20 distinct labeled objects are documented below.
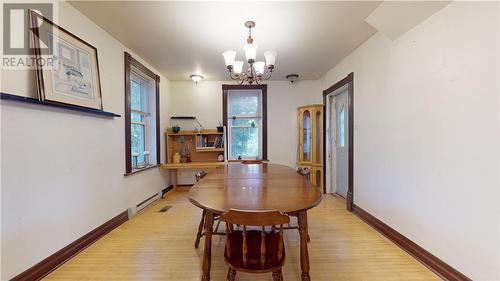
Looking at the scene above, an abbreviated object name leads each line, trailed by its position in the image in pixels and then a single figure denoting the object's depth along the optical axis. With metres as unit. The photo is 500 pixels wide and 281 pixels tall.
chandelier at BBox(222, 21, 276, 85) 2.27
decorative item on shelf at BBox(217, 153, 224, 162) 4.65
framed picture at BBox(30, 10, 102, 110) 1.79
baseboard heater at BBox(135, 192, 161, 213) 3.32
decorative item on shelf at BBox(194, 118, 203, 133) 4.78
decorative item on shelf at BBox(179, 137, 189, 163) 4.68
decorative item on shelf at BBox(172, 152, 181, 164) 4.50
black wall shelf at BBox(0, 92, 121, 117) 1.52
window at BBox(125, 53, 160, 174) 3.61
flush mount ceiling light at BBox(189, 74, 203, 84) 4.25
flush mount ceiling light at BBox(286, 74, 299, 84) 4.36
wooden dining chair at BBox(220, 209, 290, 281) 1.20
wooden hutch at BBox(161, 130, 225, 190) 4.54
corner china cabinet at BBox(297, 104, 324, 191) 4.40
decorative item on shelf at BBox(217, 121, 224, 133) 4.59
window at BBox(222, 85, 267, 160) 4.93
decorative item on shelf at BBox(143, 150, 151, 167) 3.96
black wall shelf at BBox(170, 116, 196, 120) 4.74
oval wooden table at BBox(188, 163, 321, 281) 1.36
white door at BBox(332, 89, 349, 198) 3.89
